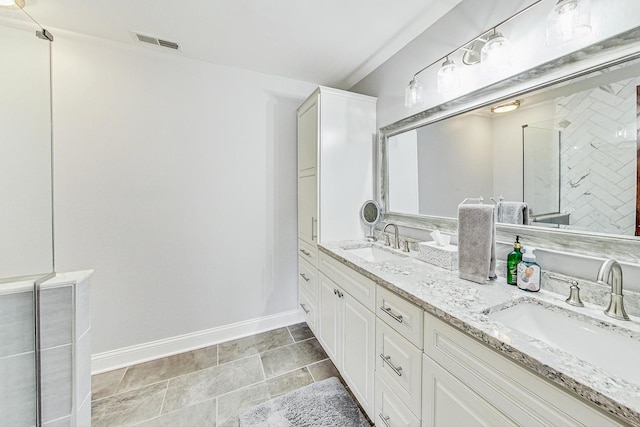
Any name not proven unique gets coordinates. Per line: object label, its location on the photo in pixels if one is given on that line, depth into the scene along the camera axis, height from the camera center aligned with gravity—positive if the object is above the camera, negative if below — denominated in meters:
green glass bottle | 1.09 -0.24
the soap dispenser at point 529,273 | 1.02 -0.26
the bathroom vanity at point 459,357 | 0.55 -0.44
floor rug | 1.38 -1.20
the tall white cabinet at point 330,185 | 1.78 +0.23
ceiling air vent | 1.75 +1.27
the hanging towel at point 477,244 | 1.11 -0.15
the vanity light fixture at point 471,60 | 1.16 +0.81
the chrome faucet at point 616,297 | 0.80 -0.28
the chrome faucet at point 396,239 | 1.83 -0.21
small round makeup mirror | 2.03 -0.02
